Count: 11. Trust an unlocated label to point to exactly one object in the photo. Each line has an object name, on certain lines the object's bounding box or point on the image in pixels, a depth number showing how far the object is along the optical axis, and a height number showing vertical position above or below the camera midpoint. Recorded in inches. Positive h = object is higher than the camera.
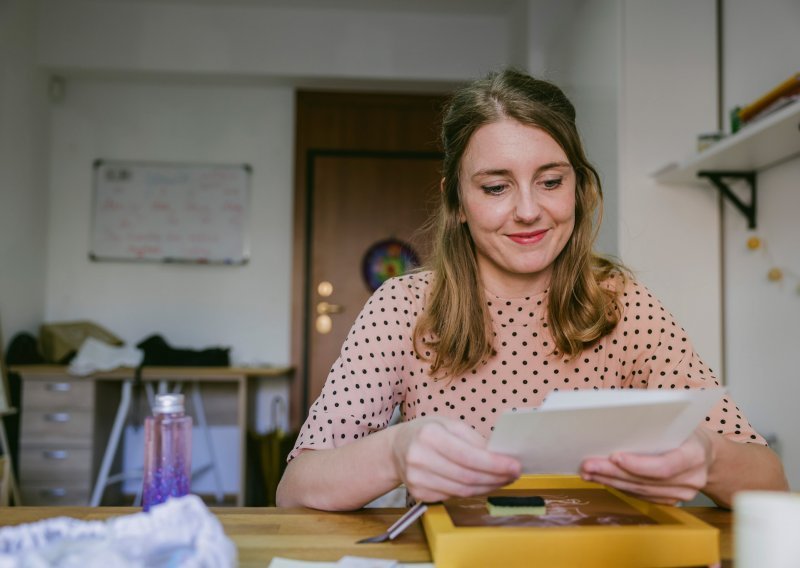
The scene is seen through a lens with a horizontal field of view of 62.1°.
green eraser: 28.4 -8.5
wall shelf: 59.3 +16.6
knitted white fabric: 18.6 -7.0
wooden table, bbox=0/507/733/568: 27.2 -10.3
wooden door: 158.2 +26.7
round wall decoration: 158.6 +11.3
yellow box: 24.1 -8.6
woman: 42.5 +0.0
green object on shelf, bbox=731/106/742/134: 70.0 +20.4
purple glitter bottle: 31.4 -7.0
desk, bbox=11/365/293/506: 126.7 -24.4
